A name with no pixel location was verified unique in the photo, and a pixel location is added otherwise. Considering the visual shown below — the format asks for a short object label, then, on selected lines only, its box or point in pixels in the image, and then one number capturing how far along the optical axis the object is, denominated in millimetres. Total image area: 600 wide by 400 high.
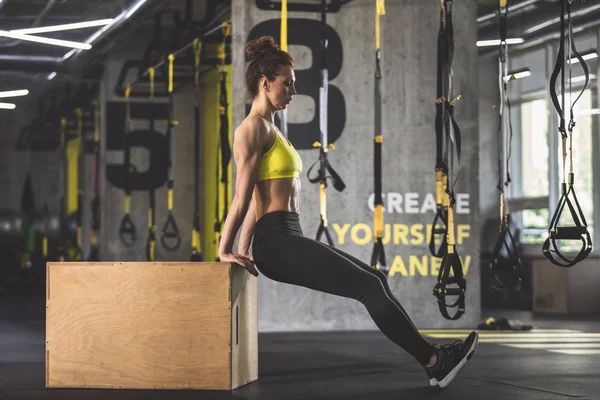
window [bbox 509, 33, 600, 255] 13016
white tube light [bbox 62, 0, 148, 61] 9619
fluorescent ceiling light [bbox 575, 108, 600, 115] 11852
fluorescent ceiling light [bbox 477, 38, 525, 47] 9798
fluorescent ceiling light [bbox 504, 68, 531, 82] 10106
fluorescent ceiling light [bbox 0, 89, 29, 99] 15017
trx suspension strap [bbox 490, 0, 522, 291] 5191
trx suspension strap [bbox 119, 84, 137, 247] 11531
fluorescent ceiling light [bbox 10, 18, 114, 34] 10523
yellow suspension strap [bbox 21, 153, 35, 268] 15828
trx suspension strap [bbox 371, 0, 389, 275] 5586
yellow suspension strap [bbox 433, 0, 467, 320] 4613
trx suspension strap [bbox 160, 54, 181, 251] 9117
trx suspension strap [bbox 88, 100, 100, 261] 12664
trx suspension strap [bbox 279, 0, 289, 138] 6280
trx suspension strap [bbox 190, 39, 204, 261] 8305
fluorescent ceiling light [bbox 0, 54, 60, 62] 13438
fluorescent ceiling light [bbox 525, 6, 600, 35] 10648
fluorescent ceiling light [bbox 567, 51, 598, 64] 9386
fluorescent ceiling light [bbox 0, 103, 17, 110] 17812
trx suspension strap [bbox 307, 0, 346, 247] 6148
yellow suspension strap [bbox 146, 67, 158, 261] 9453
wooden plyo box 4148
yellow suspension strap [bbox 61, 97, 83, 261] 16078
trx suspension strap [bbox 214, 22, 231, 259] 7676
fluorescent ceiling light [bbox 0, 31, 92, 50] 10406
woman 3846
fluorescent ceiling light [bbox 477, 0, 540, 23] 10852
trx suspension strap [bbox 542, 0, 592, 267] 4238
